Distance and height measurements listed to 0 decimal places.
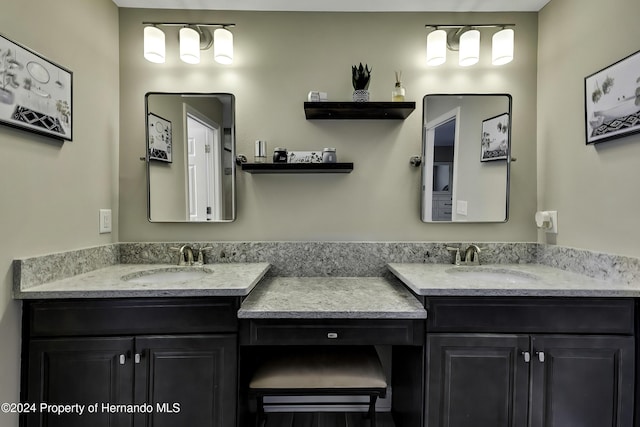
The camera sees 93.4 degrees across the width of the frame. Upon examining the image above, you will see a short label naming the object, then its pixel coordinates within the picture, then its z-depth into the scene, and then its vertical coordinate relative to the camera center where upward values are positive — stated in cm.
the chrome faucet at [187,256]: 170 -27
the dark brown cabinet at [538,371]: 120 -65
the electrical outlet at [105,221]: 164 -8
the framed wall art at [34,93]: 110 +46
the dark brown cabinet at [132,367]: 118 -63
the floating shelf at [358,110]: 163 +55
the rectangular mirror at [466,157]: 178 +31
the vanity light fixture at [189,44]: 168 +92
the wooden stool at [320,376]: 133 -75
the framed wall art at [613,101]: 123 +48
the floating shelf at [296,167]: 167 +23
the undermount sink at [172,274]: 160 -36
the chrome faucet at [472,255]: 172 -26
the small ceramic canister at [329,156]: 171 +30
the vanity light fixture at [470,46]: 170 +93
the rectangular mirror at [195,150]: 177 +34
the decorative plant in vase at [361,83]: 168 +70
